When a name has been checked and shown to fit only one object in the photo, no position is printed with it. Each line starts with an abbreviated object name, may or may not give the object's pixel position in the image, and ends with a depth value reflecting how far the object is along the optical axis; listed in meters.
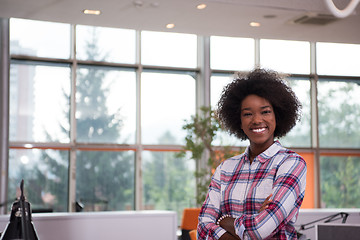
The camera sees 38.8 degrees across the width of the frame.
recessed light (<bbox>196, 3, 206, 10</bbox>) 7.55
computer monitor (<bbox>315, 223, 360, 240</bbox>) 3.06
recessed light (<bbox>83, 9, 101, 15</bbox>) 7.88
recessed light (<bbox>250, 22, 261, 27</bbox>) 8.63
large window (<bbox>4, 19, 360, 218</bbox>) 9.78
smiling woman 2.05
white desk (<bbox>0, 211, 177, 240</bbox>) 4.30
